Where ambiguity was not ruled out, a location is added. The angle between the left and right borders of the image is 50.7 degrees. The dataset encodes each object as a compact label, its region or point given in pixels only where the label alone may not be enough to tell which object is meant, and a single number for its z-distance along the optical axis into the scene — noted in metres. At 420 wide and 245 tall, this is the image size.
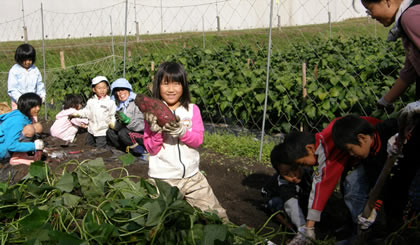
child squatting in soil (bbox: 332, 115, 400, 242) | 2.48
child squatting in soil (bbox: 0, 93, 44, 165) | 4.73
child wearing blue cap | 5.41
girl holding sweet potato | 2.87
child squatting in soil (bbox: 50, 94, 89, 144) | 6.27
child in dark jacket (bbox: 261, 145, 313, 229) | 2.91
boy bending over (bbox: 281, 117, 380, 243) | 2.60
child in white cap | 5.82
